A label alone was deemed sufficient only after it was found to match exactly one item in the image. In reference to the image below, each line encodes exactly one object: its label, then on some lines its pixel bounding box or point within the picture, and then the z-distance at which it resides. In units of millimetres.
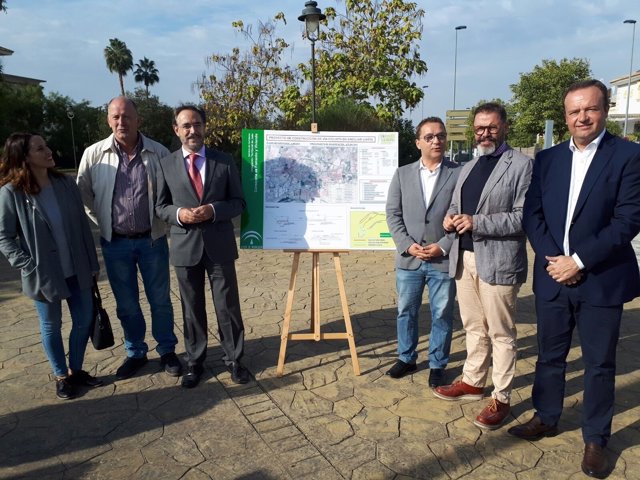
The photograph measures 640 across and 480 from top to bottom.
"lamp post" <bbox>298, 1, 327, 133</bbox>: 8492
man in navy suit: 2463
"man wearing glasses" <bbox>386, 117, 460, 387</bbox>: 3453
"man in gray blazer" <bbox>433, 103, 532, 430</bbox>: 2969
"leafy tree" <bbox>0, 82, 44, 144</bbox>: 33338
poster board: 3883
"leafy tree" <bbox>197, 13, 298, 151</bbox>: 16578
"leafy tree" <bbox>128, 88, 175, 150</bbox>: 24547
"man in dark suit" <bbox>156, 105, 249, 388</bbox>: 3498
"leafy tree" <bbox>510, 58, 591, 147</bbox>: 25750
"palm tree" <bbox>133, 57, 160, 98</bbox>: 61938
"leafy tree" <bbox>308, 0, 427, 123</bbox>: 12844
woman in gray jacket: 3219
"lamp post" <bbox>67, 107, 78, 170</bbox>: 37438
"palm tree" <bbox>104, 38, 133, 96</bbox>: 55281
